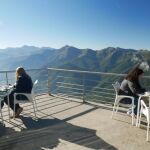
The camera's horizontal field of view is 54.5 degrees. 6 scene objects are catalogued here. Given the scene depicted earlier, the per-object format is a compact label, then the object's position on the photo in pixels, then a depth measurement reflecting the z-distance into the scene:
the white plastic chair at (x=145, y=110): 2.71
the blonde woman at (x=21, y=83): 3.47
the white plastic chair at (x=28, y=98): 3.42
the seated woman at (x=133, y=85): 3.33
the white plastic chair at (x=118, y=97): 3.38
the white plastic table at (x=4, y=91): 3.34
